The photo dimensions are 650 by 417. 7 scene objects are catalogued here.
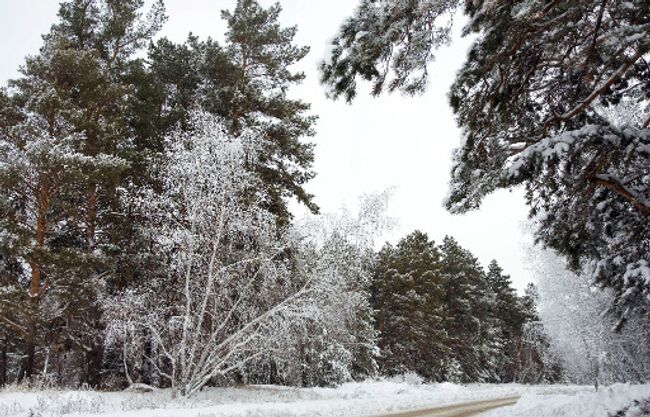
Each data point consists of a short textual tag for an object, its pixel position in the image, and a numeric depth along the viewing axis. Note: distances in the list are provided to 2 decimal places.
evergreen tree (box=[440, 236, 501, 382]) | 46.00
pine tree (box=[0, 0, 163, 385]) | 14.15
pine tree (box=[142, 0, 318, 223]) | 19.70
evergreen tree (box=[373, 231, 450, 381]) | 39.25
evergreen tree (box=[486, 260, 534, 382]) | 55.22
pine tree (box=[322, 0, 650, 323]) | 5.57
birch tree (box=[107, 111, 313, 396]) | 13.88
